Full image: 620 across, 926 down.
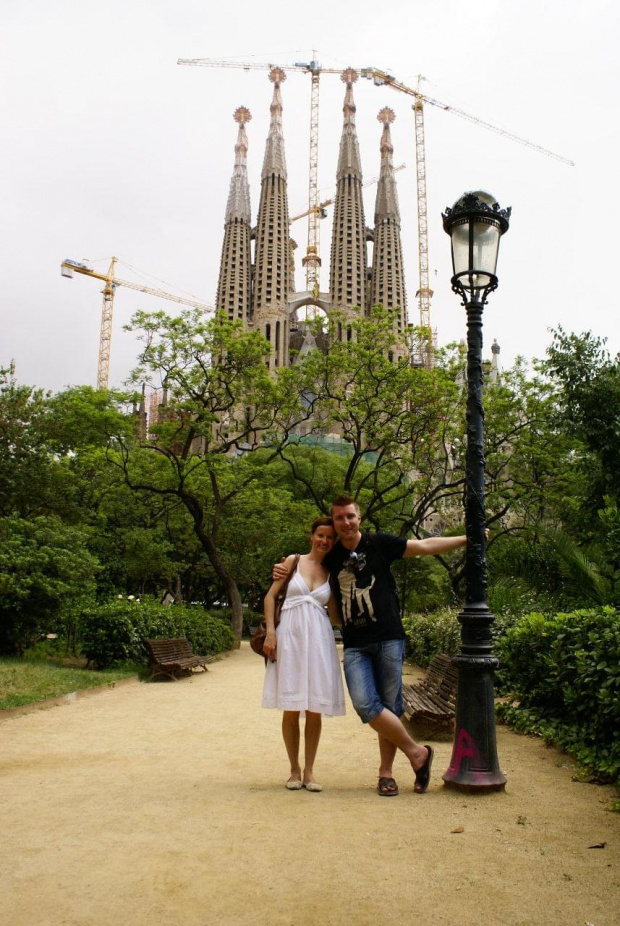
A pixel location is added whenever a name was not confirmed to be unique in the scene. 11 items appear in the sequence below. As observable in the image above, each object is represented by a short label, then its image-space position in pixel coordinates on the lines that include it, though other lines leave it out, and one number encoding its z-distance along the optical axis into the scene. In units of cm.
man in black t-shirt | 464
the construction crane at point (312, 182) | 10081
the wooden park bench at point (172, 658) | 1305
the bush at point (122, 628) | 1368
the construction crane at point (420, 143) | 10544
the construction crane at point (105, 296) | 9325
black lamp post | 488
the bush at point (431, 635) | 1246
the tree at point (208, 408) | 1833
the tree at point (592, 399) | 1187
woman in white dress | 474
